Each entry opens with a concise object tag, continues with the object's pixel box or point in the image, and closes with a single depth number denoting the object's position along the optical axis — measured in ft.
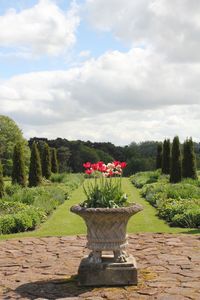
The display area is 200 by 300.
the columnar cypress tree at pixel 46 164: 111.86
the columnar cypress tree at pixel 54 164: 128.88
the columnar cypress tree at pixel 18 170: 82.07
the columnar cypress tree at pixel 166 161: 107.55
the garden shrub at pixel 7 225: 39.93
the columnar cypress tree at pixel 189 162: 86.89
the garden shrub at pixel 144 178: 93.74
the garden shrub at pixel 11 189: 72.11
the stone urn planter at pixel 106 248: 23.27
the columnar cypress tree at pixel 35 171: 88.79
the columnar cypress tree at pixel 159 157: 125.90
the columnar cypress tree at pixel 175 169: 84.43
